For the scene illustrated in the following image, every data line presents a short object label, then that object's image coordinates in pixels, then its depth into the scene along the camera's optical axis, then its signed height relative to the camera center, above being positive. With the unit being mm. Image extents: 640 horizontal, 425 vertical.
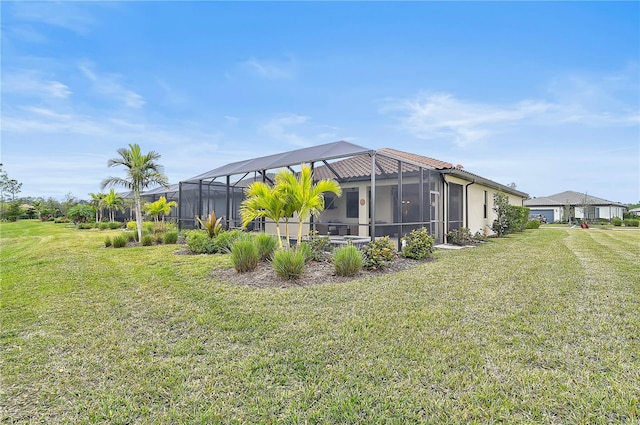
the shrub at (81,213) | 26188 +397
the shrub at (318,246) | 7820 -788
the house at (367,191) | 10547 +1087
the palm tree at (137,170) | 13078 +2050
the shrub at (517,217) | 16188 -137
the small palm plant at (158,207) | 16125 +533
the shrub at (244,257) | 6699 -875
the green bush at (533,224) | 23188 -699
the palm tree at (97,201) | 26094 +1435
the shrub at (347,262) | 6379 -955
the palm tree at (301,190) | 7293 +626
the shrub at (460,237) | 12078 -855
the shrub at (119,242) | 11547 -916
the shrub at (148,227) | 14004 -471
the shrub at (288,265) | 6002 -946
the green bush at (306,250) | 7328 -803
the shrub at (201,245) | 9930 -904
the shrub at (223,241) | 9820 -786
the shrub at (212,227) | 10758 -355
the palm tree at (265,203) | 7398 +326
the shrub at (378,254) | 7039 -888
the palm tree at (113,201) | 24312 +1298
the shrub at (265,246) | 7582 -728
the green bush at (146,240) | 12202 -902
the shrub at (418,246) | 8539 -842
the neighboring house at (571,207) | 34656 +895
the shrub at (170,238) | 12715 -859
